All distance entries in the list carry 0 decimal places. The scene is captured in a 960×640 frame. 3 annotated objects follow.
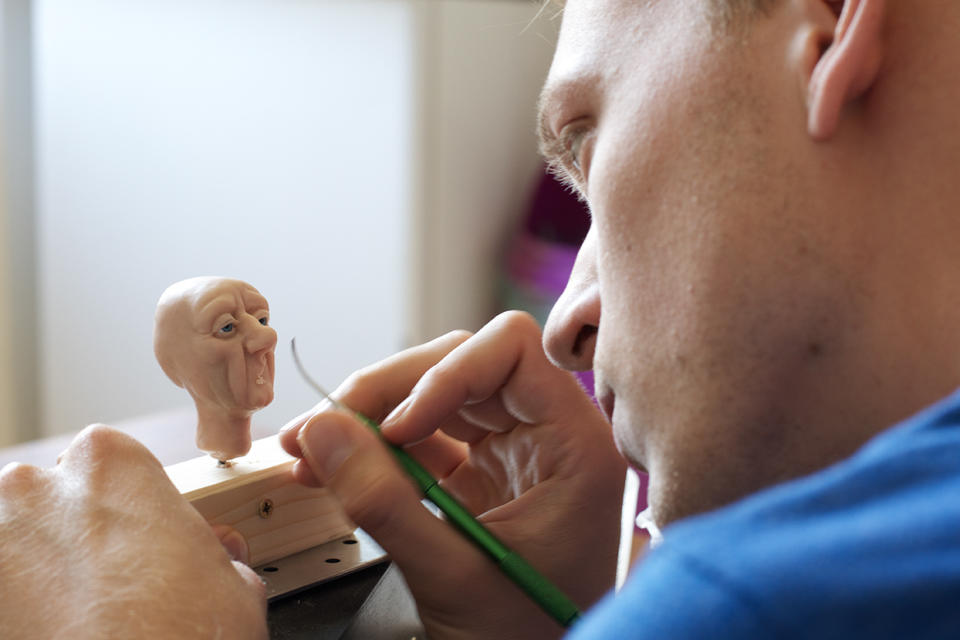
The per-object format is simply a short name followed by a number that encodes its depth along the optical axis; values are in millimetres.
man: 402
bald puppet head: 821
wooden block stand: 811
